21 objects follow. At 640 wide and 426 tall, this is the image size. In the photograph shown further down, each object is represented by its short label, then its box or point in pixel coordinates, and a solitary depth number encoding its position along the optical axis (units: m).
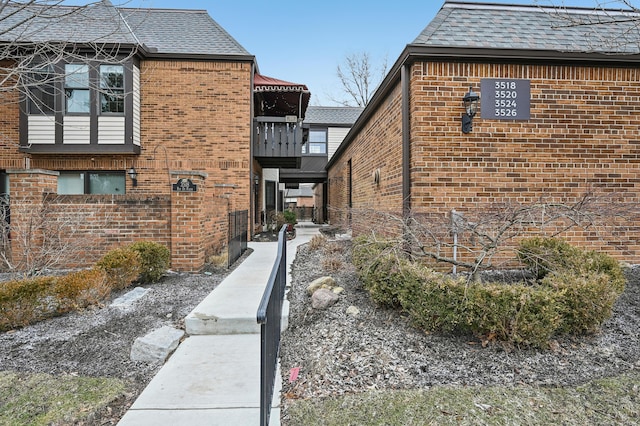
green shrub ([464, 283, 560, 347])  2.88
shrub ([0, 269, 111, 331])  3.69
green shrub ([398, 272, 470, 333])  3.04
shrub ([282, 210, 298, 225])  14.77
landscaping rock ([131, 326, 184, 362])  3.23
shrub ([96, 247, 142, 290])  4.91
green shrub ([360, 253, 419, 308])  3.53
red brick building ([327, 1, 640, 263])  5.26
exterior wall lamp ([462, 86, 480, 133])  5.04
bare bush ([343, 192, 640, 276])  3.50
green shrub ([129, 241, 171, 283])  5.42
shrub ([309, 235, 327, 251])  8.47
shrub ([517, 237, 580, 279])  4.02
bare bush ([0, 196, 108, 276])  5.14
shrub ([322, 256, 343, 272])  5.85
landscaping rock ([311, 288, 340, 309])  4.05
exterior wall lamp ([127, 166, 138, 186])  10.30
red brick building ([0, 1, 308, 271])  9.92
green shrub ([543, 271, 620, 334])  3.02
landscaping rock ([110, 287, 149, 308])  4.42
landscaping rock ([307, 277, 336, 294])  4.64
